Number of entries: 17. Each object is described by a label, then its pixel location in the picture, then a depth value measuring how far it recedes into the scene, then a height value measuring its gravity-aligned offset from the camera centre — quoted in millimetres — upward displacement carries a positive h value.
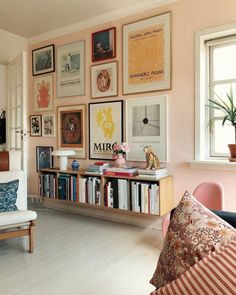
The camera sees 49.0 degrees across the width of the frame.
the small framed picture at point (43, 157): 3757 -218
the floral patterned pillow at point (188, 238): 912 -355
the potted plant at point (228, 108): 2430 +329
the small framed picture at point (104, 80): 3137 +773
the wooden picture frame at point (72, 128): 3428 +196
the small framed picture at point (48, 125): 3711 +247
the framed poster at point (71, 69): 3416 +990
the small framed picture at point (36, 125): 3861 +261
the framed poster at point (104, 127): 3105 +182
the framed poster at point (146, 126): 2803 +181
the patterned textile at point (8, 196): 2334 -491
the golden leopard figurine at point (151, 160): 2699 -190
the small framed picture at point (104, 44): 3123 +1208
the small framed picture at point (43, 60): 3680 +1202
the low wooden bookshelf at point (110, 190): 2607 -543
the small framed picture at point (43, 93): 3736 +725
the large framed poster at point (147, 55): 2758 +970
